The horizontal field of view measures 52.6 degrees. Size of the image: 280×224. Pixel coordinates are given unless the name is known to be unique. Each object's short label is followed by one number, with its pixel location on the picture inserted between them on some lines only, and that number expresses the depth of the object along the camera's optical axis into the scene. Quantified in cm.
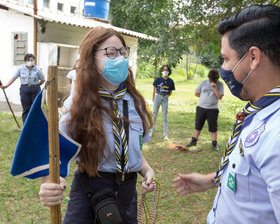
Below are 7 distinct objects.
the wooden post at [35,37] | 933
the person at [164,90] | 734
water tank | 1273
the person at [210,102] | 637
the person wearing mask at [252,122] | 108
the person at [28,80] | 699
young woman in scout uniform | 185
